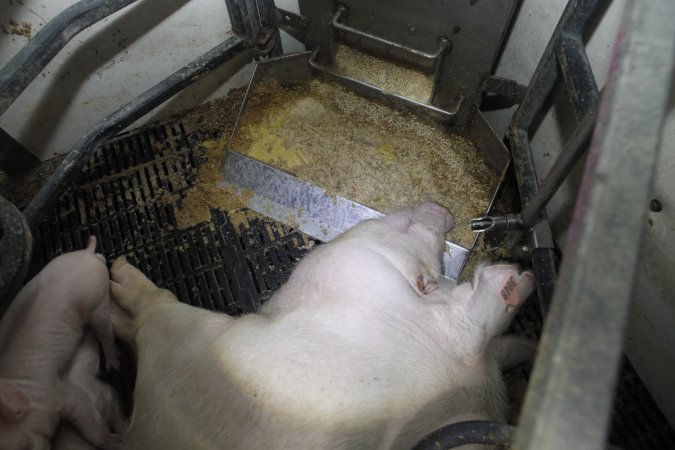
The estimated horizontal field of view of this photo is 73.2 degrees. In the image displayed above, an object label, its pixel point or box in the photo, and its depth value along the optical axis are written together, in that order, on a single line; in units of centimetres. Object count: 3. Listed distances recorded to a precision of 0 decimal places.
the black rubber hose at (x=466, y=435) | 75
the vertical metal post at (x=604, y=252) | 35
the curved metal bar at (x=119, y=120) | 146
